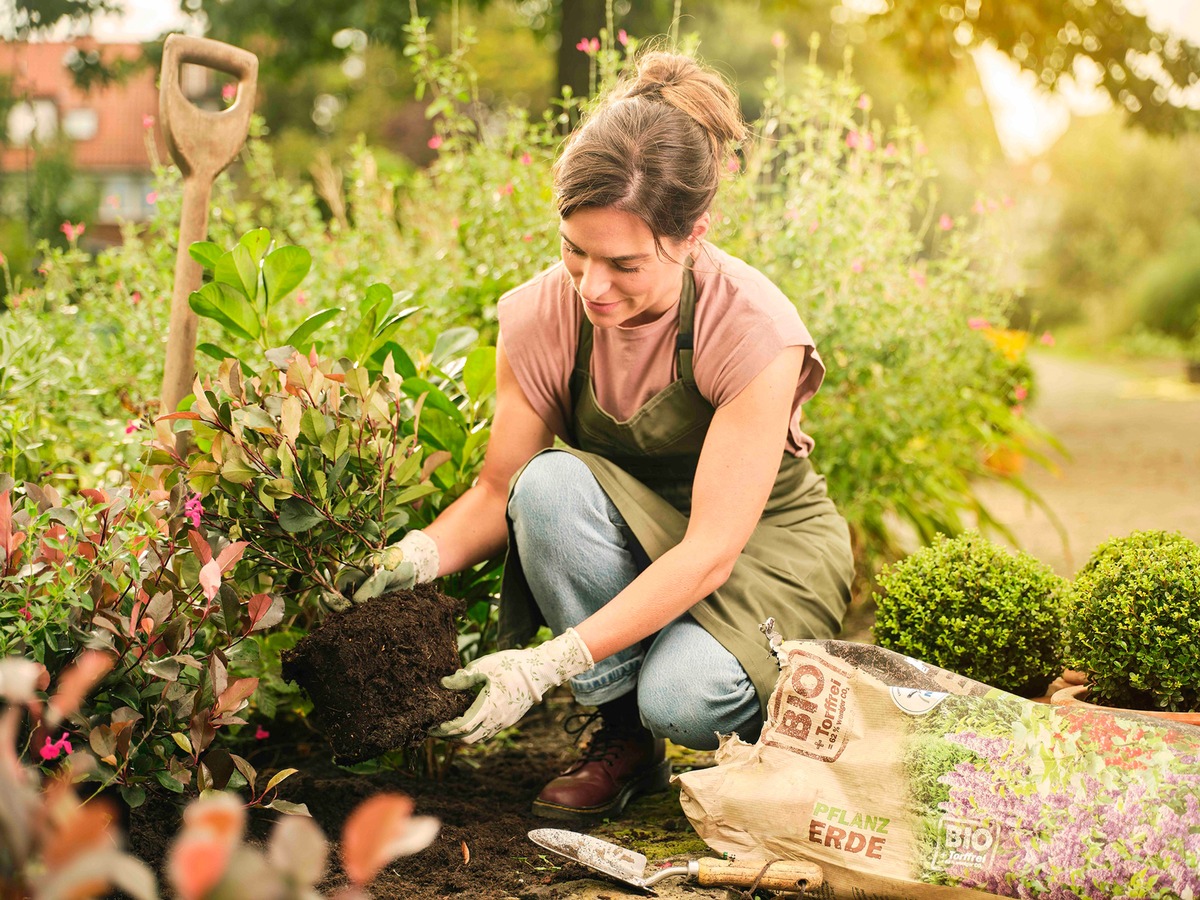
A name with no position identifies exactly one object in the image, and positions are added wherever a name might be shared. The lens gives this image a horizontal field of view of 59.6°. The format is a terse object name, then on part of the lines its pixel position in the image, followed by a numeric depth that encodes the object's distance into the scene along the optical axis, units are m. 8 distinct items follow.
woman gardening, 1.88
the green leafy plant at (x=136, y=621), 1.55
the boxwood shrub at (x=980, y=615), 2.20
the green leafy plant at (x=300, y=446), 1.76
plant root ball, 1.74
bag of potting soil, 1.55
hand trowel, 1.67
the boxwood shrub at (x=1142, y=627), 1.88
